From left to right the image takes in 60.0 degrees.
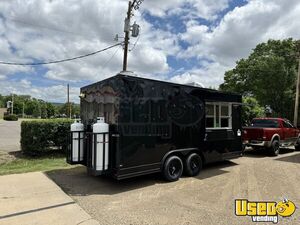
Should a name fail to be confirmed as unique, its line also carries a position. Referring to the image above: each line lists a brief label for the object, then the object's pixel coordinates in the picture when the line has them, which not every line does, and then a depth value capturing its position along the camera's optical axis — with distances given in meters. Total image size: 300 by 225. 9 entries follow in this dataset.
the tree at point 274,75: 24.78
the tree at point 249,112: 18.25
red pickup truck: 11.50
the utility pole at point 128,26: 13.77
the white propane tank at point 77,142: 6.82
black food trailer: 5.96
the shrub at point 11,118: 57.52
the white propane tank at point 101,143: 5.83
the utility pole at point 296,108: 17.84
